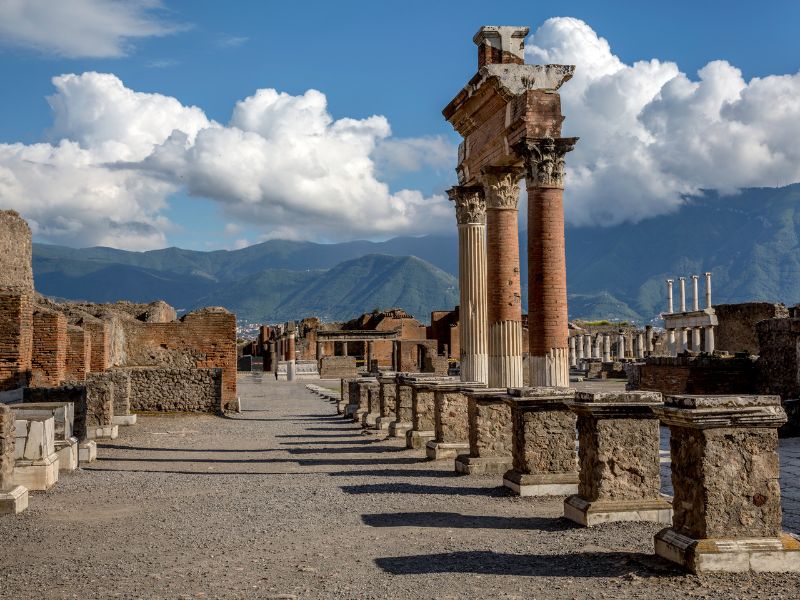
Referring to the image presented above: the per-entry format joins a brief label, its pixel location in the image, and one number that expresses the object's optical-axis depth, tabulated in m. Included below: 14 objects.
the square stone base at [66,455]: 12.52
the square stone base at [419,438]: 15.23
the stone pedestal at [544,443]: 9.80
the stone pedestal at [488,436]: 11.77
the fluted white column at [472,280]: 16.16
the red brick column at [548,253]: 12.99
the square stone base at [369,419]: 20.25
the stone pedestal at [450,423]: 13.55
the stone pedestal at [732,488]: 5.91
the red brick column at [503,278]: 15.26
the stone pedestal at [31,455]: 10.70
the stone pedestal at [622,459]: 7.80
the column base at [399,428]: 17.45
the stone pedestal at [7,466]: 8.88
